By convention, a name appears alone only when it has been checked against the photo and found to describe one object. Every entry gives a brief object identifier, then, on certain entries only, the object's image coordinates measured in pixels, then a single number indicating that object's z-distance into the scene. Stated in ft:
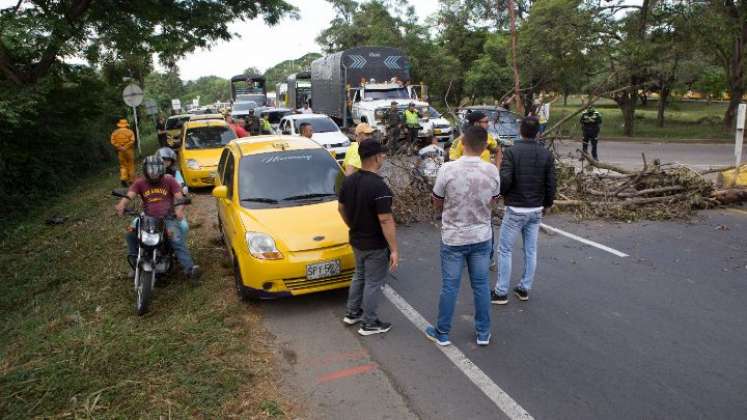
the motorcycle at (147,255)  19.02
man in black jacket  18.17
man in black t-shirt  15.56
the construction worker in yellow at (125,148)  43.42
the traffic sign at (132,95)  61.31
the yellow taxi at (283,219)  18.49
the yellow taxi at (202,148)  40.42
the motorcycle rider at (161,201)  20.33
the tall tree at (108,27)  42.32
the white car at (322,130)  49.19
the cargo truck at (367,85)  67.00
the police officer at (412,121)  52.86
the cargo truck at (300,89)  116.16
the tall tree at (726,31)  69.31
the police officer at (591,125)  50.62
